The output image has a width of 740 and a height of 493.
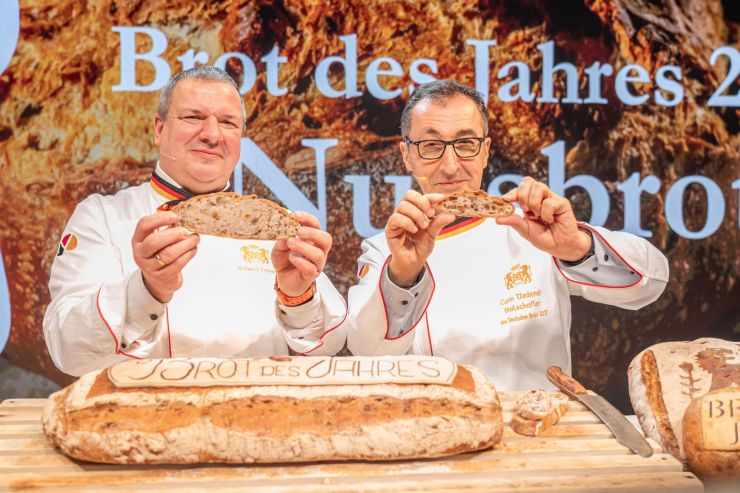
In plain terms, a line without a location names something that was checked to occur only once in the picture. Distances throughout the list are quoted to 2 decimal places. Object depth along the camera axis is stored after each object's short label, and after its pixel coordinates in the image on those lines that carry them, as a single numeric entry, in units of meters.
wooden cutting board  1.57
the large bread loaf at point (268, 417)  1.69
